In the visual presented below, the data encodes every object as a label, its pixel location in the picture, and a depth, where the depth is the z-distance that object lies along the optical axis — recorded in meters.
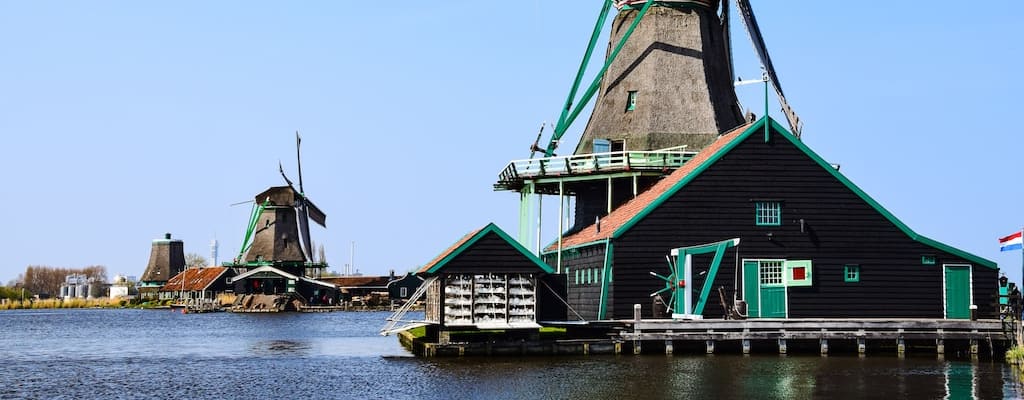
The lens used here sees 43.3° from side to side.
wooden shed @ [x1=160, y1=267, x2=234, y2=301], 114.68
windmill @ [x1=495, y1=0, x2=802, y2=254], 49.47
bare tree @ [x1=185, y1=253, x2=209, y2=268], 192.64
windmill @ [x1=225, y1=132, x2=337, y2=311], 105.06
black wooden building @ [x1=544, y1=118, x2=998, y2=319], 40.62
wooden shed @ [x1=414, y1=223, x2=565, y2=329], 36.19
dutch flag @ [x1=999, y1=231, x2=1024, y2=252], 34.19
